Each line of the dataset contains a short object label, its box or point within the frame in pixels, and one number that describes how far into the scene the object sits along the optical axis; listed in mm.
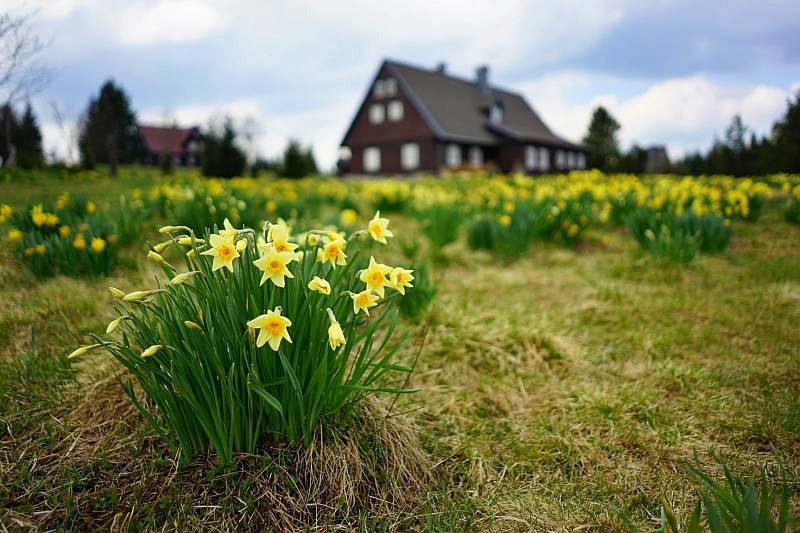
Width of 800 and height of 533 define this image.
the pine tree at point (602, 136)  27453
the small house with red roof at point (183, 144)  37625
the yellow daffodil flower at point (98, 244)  2967
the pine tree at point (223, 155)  16078
